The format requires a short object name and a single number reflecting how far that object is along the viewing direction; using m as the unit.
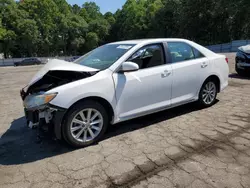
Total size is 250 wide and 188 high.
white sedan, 3.28
